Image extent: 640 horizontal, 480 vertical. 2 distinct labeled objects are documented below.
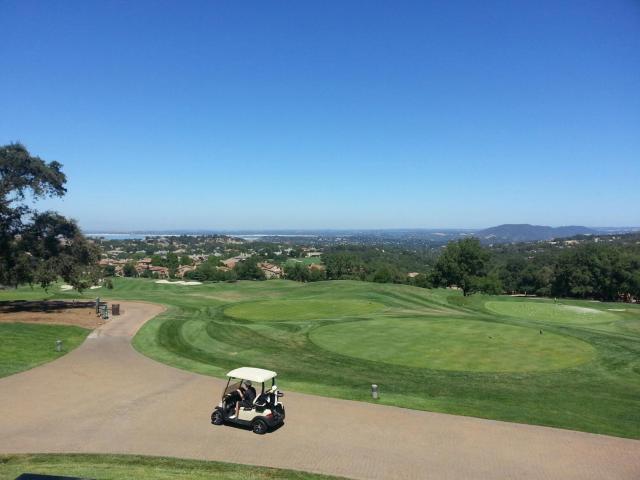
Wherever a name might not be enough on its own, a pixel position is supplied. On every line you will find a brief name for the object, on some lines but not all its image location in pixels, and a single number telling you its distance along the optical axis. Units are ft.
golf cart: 50.24
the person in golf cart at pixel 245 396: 51.52
